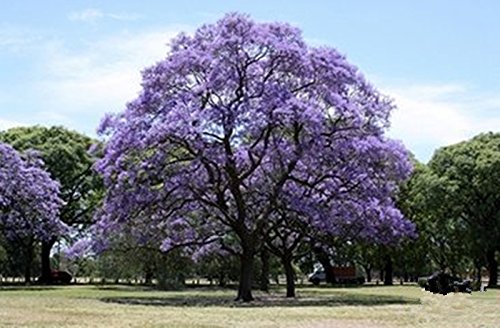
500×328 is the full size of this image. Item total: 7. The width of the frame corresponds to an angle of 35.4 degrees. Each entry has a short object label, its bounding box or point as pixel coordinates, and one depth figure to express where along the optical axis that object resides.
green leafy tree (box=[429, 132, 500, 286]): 53.75
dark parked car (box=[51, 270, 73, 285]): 66.73
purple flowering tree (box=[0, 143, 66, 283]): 44.47
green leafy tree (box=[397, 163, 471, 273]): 55.66
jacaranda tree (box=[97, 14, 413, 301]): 30.70
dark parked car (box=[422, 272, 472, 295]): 39.31
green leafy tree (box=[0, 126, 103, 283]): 61.06
